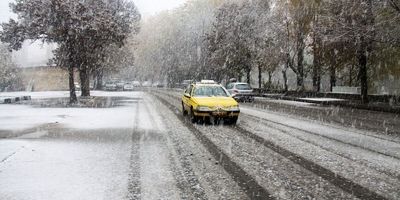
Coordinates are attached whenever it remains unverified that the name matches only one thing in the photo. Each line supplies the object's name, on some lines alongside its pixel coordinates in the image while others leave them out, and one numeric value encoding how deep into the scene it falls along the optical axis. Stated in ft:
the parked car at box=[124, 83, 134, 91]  249.34
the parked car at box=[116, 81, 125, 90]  253.44
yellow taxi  58.34
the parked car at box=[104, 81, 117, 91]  242.17
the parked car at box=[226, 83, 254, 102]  120.98
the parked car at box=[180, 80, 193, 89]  266.06
